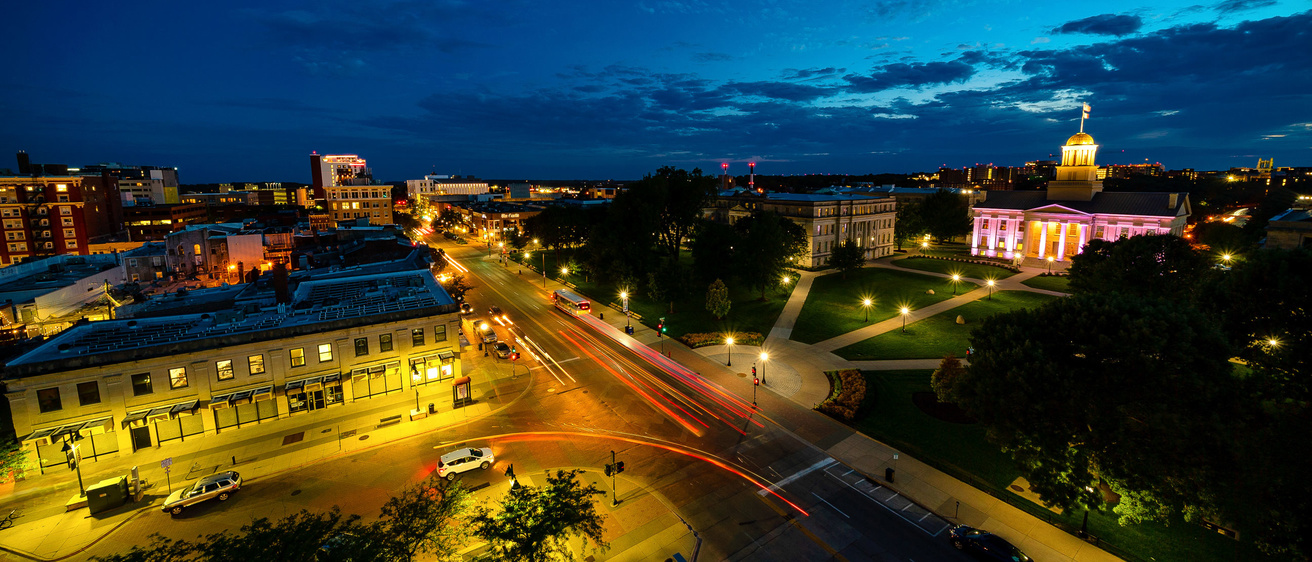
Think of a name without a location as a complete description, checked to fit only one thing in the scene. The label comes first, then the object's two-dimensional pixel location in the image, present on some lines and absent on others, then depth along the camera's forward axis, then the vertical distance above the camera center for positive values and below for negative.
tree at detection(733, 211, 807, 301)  62.84 -6.50
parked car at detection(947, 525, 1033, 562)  19.70 -13.71
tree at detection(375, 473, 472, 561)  16.48 -10.85
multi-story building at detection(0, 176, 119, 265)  87.56 -1.32
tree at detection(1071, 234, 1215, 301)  43.06 -6.05
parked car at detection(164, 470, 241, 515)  23.45 -13.50
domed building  82.75 -2.72
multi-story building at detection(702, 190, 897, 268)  86.31 -2.74
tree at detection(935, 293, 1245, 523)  19.31 -8.43
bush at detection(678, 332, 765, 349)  48.23 -13.13
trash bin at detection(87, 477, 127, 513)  23.36 -13.42
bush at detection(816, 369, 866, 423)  32.78 -13.53
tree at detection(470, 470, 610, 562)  16.67 -10.98
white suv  26.33 -13.57
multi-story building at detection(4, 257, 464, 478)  27.31 -10.00
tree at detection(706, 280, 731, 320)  52.31 -10.07
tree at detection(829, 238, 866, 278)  74.81 -8.14
